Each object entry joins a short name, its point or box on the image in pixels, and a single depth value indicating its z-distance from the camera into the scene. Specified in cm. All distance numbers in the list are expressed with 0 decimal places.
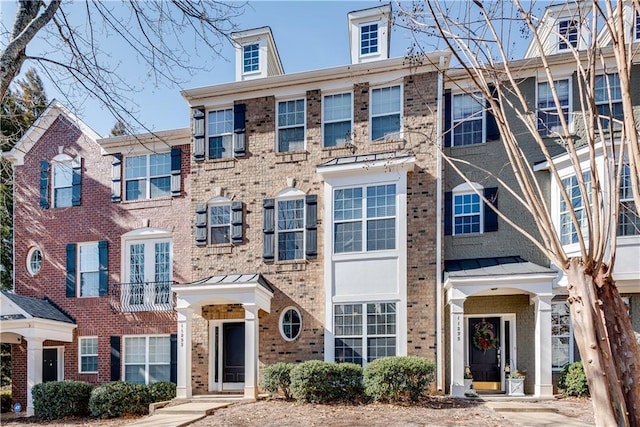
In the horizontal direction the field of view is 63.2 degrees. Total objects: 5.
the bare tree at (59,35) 525
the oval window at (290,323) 1341
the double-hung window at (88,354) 1524
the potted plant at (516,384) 1185
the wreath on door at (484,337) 1295
